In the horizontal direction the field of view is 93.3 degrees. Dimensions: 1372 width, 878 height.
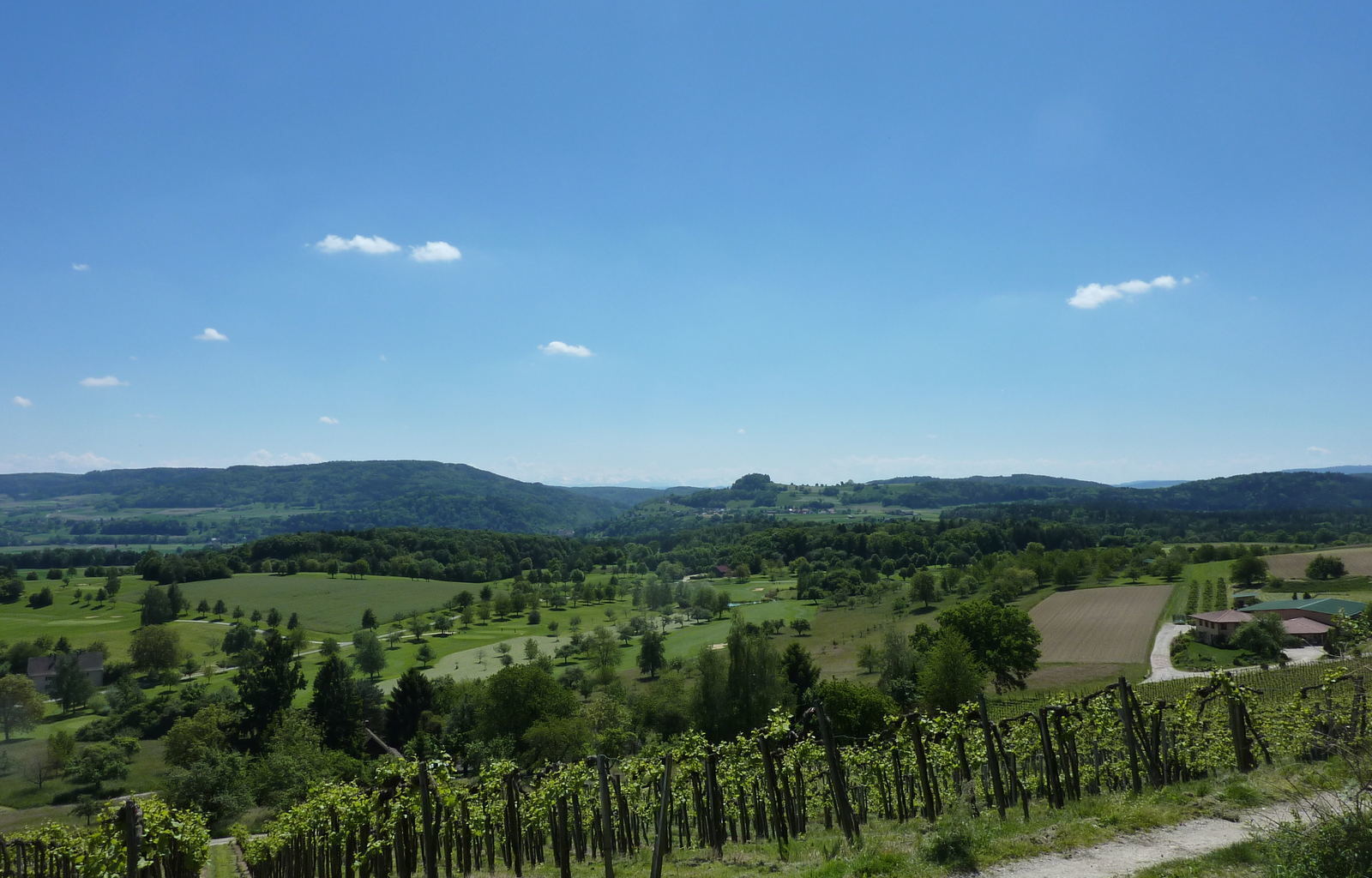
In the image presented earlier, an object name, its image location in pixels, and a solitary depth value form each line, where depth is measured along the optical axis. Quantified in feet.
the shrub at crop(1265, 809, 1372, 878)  23.26
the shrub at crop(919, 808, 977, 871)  32.73
